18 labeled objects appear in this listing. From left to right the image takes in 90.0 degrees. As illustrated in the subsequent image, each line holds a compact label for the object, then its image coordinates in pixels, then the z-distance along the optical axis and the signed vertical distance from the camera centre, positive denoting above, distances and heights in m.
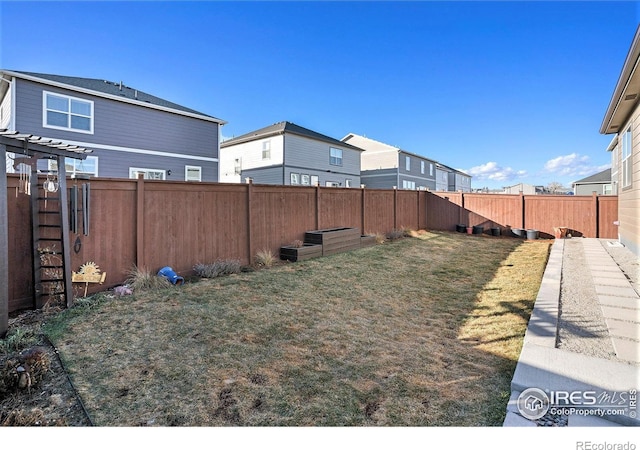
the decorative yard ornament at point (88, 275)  4.57 -0.77
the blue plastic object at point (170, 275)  5.35 -0.90
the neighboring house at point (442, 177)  36.41 +5.38
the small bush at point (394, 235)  11.46 -0.48
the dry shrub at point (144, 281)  4.96 -0.94
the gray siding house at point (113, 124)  10.50 +3.72
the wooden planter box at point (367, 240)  9.83 -0.58
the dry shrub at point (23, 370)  2.38 -1.16
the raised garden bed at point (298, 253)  7.49 -0.74
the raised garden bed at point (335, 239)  8.23 -0.46
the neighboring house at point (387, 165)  27.61 +5.09
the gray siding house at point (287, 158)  19.02 +4.17
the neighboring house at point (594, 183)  28.63 +3.60
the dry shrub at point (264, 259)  7.02 -0.83
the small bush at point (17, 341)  3.07 -1.19
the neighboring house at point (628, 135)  5.67 +2.17
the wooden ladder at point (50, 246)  4.21 -0.33
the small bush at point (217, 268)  5.93 -0.89
